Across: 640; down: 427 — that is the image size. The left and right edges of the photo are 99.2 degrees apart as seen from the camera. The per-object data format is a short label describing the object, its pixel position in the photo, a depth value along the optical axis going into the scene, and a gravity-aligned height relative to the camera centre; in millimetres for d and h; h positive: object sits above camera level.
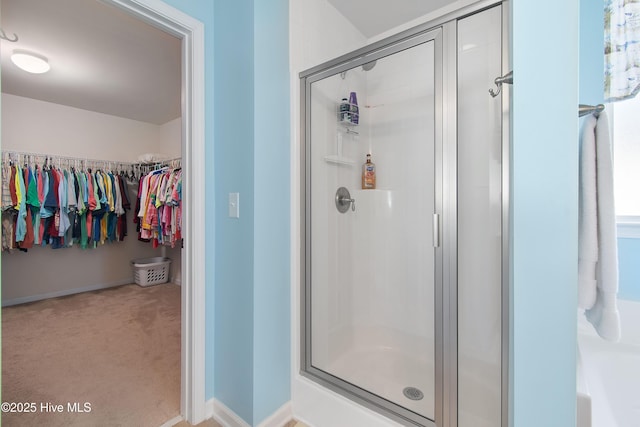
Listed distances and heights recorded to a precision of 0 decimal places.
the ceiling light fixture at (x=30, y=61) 2291 +1296
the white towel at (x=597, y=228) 748 -55
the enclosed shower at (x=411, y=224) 1091 -80
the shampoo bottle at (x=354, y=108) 1824 +704
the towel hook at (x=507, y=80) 617 +304
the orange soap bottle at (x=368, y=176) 2023 +250
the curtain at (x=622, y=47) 923 +557
